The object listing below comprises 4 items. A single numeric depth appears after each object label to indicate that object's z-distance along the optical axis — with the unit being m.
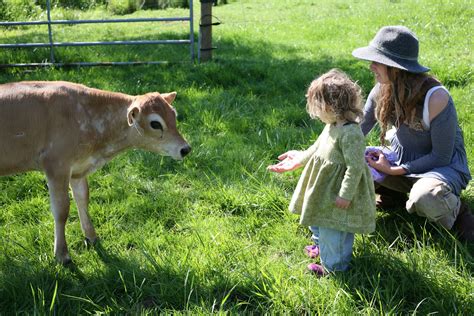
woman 3.90
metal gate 8.84
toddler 3.47
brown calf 3.92
